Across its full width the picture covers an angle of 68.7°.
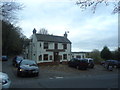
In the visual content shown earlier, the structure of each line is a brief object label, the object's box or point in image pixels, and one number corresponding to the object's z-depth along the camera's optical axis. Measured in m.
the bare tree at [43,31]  37.00
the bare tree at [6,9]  7.67
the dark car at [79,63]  13.32
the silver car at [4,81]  3.46
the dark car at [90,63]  14.62
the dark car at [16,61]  13.49
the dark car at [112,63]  15.45
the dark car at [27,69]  7.85
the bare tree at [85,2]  3.76
